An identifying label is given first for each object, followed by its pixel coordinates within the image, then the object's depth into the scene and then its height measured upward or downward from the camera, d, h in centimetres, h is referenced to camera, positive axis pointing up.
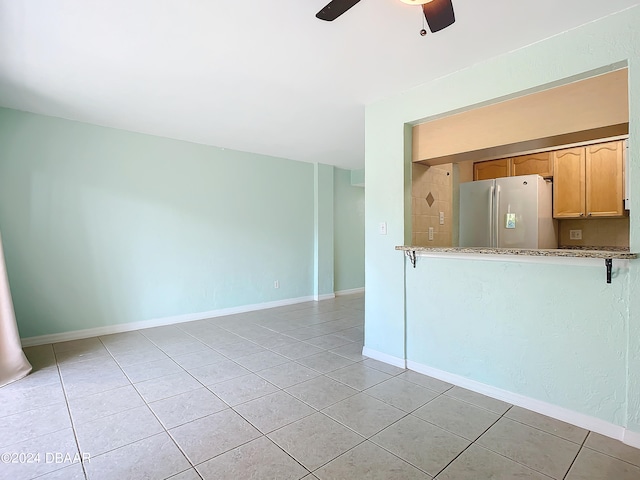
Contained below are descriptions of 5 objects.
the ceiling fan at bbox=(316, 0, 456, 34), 146 +98
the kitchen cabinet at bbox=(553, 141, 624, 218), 348 +49
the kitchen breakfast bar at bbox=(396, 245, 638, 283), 183 -16
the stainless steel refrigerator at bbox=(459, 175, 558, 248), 355 +16
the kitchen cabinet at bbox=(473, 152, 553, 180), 392 +76
